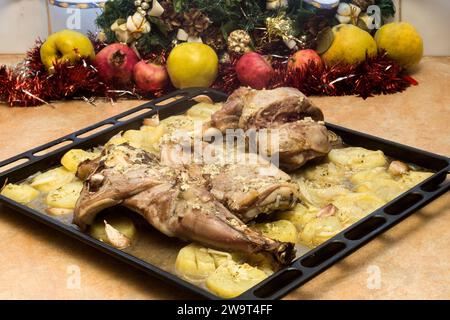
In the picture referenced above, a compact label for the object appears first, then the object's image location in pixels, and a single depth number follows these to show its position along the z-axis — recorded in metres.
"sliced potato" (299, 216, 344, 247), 1.16
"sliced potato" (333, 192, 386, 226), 1.19
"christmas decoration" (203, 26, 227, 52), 1.68
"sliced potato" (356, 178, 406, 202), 1.24
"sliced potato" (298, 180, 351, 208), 1.24
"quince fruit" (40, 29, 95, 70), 1.67
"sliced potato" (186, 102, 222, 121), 1.48
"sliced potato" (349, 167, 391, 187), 1.28
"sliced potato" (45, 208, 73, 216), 1.23
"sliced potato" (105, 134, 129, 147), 1.39
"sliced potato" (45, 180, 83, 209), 1.24
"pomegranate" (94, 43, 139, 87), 1.66
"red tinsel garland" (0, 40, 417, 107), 1.62
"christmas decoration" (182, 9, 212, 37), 1.66
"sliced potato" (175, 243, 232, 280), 1.11
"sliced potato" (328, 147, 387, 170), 1.31
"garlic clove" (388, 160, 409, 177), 1.28
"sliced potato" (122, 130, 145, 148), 1.40
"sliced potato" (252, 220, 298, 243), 1.17
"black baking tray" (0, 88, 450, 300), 1.07
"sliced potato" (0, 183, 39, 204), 1.27
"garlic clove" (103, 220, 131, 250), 1.16
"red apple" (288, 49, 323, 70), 1.62
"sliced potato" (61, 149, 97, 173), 1.33
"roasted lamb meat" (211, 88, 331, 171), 1.28
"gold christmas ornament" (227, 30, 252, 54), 1.66
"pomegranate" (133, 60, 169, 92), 1.64
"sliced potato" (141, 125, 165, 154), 1.39
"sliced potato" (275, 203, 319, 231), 1.20
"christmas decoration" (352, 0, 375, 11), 1.69
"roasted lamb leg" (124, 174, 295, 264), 1.10
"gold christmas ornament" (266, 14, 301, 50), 1.65
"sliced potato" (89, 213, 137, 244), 1.18
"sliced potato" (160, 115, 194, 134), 1.42
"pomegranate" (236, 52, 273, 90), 1.62
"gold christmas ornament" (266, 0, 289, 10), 1.66
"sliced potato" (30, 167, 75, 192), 1.29
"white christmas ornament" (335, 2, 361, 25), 1.67
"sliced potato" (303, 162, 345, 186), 1.29
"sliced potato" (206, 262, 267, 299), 1.07
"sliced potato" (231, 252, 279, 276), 1.11
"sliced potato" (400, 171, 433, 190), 1.26
